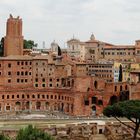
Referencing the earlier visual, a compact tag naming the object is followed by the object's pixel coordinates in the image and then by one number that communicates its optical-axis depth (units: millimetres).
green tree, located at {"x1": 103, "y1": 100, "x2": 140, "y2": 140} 62938
